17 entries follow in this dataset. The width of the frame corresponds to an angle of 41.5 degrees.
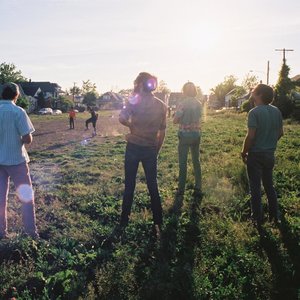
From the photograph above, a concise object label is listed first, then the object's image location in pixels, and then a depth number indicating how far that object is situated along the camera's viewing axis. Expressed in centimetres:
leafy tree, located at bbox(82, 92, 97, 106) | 12575
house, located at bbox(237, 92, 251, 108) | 9125
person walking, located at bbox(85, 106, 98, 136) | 2365
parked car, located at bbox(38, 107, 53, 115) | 7621
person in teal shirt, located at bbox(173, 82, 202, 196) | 726
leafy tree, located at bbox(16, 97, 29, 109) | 6312
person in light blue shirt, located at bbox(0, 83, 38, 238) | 498
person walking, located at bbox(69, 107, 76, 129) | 2764
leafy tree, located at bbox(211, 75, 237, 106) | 12792
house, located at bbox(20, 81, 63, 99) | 9875
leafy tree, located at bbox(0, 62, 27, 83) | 9722
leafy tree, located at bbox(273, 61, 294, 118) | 4288
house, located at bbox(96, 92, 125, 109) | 13030
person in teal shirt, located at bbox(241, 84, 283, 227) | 543
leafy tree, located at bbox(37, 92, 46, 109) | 9300
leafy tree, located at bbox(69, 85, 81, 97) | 16194
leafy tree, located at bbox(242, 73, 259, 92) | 11919
